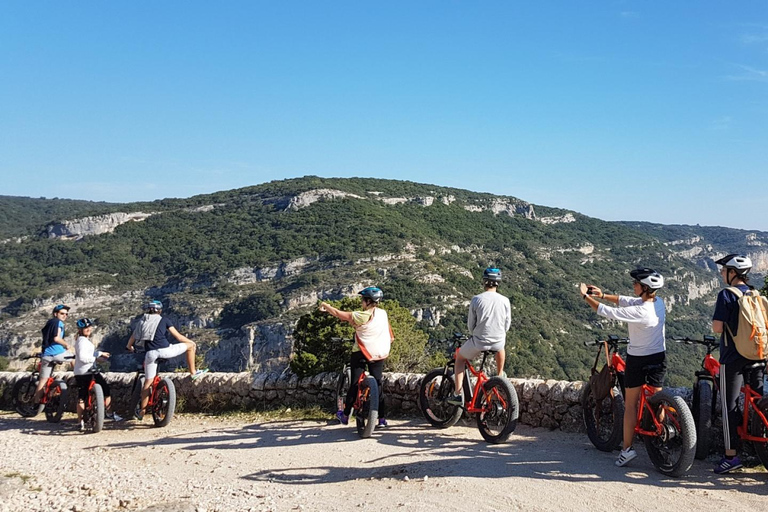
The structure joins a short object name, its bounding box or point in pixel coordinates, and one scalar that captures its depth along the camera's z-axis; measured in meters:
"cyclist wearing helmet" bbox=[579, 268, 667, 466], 4.78
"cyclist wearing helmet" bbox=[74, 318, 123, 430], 7.59
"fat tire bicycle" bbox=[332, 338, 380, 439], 6.12
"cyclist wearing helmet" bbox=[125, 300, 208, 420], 7.27
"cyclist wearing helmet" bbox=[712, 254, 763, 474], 4.59
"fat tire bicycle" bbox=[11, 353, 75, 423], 8.05
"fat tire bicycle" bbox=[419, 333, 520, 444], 5.66
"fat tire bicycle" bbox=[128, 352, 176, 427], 7.23
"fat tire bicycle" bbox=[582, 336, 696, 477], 4.44
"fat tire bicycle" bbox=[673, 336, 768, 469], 4.49
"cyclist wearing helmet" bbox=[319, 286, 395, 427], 6.39
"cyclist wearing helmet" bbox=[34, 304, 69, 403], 8.11
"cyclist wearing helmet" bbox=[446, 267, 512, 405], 5.86
